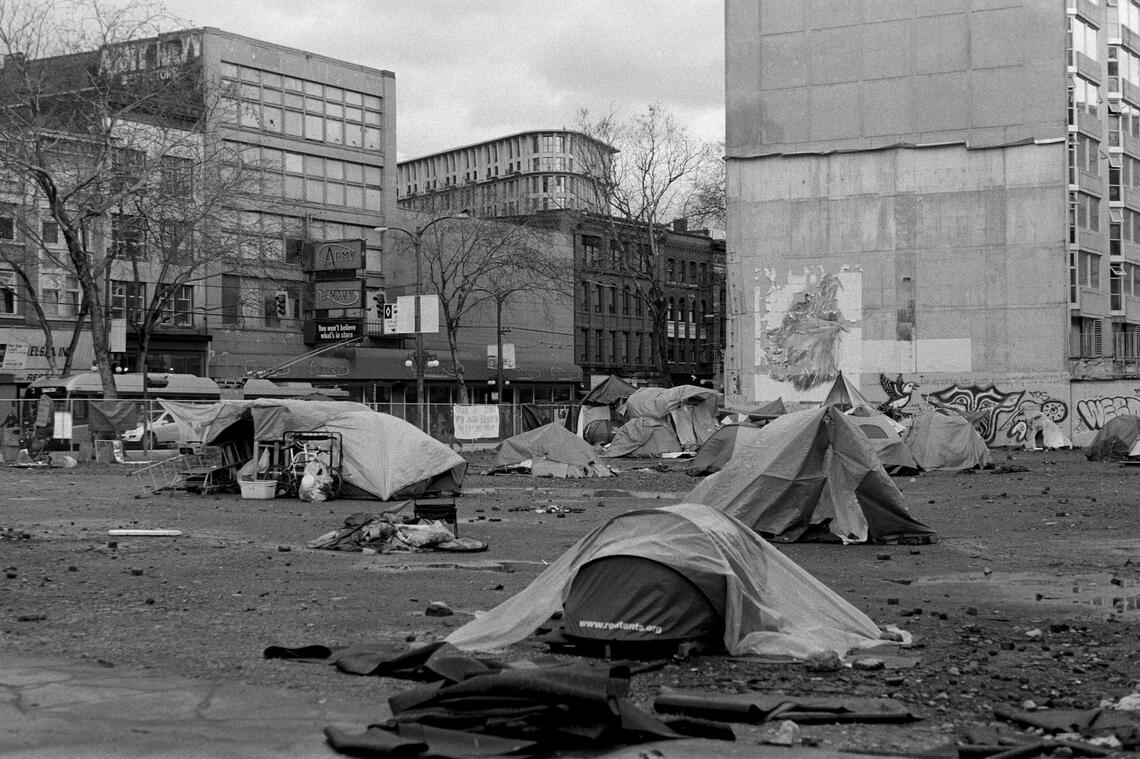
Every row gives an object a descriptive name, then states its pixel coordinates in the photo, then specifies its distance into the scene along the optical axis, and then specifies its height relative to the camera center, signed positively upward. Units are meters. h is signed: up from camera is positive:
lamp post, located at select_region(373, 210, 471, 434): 49.81 +0.70
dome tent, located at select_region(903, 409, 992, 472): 36.66 -1.88
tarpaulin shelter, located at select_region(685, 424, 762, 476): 34.03 -1.90
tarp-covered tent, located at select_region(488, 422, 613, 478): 34.38 -2.00
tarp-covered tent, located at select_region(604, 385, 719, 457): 47.00 -1.55
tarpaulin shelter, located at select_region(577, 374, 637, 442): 54.47 -0.93
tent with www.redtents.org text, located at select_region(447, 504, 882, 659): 9.19 -1.56
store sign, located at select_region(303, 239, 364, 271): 64.00 +6.11
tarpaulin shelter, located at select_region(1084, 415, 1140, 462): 38.75 -1.93
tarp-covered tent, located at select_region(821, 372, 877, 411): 43.78 -0.63
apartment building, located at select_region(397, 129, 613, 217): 66.56 +17.18
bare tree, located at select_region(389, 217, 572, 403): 66.38 +6.03
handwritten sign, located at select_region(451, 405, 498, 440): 50.81 -1.59
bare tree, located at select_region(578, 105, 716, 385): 62.69 +8.59
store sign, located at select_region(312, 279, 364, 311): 64.25 +4.19
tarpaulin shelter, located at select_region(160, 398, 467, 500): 26.02 -1.26
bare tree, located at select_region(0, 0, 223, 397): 40.41 +8.15
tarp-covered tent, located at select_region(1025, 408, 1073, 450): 50.22 -2.23
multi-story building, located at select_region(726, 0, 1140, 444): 51.75 +6.75
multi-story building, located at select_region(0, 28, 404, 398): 55.22 +7.40
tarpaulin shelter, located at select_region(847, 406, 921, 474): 34.72 -1.81
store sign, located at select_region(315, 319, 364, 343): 63.97 +2.51
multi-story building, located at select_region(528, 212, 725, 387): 88.06 +5.05
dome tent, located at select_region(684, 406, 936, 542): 17.97 -1.56
